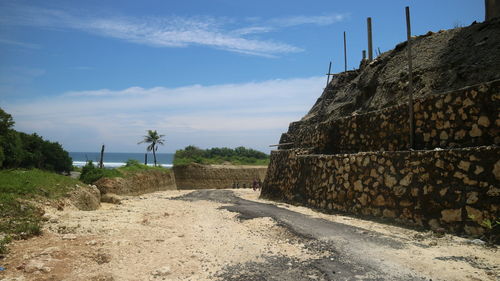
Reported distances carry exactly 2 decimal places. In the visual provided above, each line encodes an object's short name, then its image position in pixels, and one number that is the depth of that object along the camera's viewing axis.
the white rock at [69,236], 6.46
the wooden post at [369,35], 19.00
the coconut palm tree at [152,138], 56.51
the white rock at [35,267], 4.99
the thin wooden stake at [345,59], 22.68
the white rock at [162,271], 5.22
